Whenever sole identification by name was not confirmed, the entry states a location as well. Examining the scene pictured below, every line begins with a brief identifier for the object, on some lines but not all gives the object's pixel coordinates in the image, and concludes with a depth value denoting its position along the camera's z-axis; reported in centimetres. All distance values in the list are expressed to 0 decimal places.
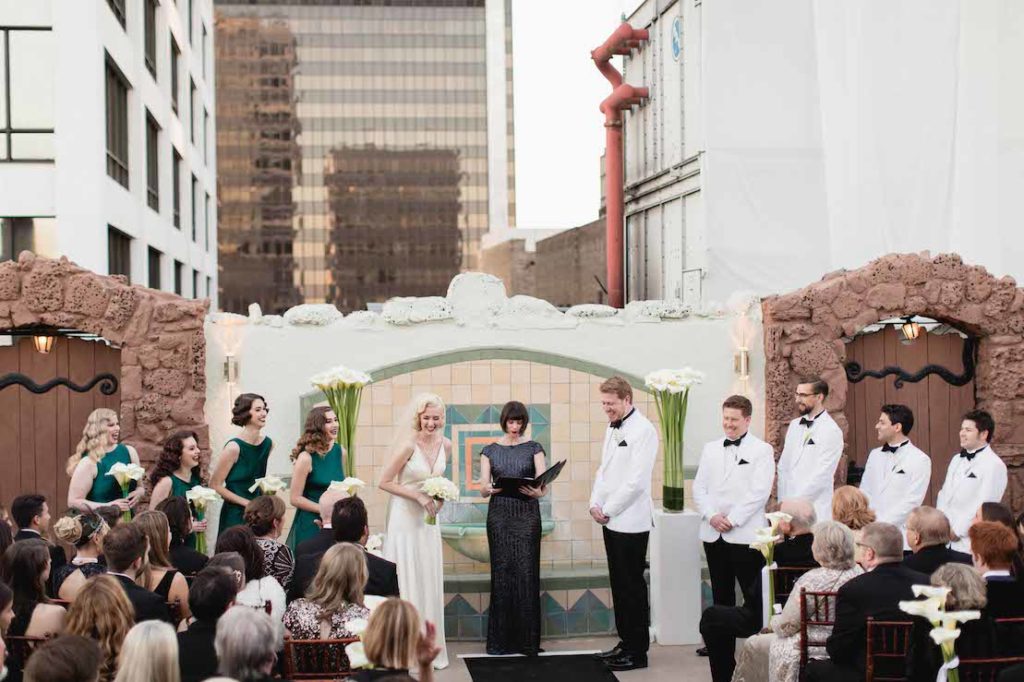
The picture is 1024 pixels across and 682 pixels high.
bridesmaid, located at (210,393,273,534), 803
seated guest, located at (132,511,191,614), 560
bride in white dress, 768
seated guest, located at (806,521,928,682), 550
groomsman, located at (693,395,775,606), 786
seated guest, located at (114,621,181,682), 406
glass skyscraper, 10288
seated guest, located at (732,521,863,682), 592
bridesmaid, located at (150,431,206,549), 770
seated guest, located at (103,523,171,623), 519
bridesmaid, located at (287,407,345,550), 789
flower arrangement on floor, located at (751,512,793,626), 649
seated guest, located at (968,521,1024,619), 556
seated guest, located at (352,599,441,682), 422
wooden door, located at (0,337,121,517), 929
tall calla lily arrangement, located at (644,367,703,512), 886
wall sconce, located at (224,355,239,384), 939
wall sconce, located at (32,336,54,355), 922
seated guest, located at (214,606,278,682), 426
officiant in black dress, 794
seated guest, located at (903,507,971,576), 603
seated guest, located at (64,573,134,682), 474
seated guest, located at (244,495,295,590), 607
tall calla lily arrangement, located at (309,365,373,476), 880
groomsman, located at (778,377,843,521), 836
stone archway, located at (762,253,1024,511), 955
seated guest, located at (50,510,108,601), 585
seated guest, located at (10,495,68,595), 646
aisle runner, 770
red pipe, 1856
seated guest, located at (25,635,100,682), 385
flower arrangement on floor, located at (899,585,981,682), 449
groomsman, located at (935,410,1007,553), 809
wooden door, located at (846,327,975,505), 1003
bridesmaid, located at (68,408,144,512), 792
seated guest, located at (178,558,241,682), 479
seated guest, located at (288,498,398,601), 593
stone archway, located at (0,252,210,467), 879
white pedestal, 863
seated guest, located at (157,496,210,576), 617
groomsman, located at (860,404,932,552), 820
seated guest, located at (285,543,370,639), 521
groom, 781
